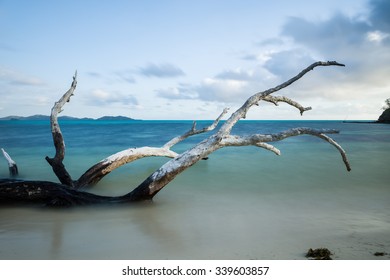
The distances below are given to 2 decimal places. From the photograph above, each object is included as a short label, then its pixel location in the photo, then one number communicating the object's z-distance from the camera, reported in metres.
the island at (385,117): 61.18
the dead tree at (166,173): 5.07
